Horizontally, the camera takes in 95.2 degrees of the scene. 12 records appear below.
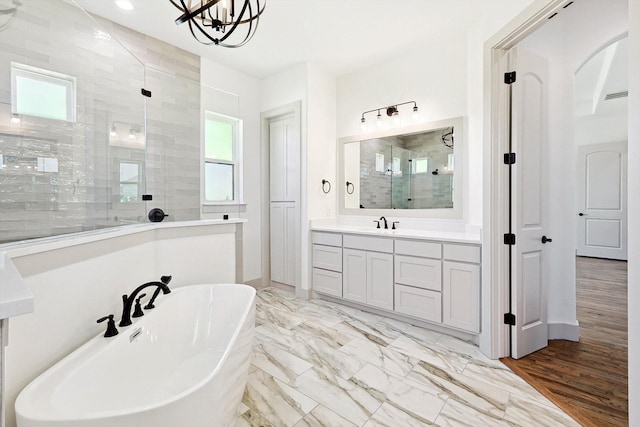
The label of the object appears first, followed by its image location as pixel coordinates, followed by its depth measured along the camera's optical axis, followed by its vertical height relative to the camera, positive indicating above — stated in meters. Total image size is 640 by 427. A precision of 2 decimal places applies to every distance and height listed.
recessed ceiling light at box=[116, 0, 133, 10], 2.55 +1.83
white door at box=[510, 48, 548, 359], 2.28 +0.05
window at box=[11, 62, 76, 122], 1.54 +0.67
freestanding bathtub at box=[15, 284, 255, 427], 0.96 -0.73
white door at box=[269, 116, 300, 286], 3.91 +0.17
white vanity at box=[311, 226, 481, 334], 2.52 -0.63
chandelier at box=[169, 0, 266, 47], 1.47 +1.06
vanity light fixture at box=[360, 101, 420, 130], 3.37 +1.16
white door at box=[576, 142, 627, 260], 5.77 +0.18
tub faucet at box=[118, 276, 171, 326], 1.65 -0.56
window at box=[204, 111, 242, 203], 3.56 +0.67
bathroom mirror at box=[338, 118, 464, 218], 3.17 +0.48
